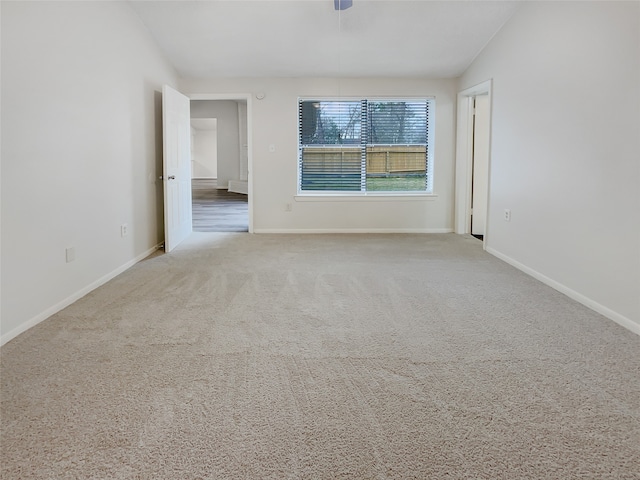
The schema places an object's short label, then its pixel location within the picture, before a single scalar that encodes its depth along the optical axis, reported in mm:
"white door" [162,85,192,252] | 5520
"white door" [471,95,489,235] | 6500
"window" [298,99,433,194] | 6980
